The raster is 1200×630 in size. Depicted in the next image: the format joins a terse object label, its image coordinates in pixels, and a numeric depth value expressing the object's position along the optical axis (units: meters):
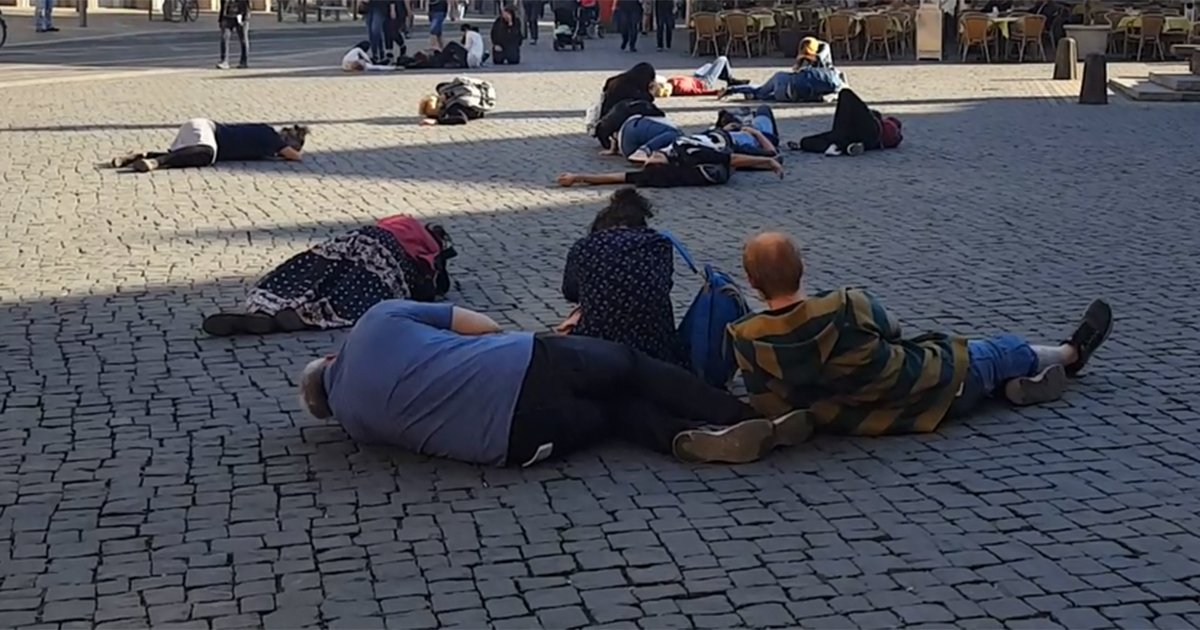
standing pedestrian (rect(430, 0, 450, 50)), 34.56
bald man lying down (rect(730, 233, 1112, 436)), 6.73
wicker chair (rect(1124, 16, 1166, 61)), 31.42
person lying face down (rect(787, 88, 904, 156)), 16.88
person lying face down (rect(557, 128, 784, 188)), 14.40
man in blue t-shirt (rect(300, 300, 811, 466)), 6.45
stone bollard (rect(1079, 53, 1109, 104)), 22.64
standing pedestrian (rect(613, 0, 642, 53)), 37.19
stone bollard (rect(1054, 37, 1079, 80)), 27.31
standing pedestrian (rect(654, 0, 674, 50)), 37.00
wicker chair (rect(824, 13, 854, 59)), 33.09
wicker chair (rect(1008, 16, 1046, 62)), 31.55
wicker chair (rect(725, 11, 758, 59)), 33.88
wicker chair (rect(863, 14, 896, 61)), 32.88
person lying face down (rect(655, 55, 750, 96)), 23.69
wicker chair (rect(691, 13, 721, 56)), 34.25
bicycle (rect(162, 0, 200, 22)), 49.25
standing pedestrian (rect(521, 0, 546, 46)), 42.42
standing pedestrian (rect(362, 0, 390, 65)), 30.62
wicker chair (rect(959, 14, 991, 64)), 31.89
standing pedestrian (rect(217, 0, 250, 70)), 29.14
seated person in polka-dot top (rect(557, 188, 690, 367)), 7.24
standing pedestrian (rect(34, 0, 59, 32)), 40.00
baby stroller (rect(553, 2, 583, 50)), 37.88
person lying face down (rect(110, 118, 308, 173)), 15.33
